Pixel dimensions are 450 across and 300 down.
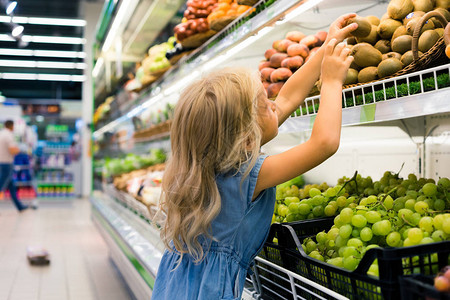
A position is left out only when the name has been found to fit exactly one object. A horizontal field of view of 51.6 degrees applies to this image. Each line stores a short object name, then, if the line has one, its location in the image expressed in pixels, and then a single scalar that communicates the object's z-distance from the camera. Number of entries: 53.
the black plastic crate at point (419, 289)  0.69
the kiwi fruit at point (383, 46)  1.37
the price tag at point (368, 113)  1.20
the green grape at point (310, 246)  1.18
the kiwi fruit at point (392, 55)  1.27
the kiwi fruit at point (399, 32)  1.31
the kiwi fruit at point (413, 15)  1.30
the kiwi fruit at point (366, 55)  1.33
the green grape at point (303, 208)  1.38
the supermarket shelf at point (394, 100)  1.01
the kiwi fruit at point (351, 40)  1.47
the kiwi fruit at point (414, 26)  1.22
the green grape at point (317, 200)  1.41
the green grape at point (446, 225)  0.91
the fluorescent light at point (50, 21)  11.17
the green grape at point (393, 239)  0.99
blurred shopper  8.63
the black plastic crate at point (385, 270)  0.81
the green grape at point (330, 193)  1.44
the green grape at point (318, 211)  1.37
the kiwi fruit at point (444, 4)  1.28
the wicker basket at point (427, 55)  1.07
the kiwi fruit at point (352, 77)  1.36
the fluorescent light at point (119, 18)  4.14
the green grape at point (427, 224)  0.96
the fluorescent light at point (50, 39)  13.42
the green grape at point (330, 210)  1.34
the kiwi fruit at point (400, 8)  1.34
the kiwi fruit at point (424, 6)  1.33
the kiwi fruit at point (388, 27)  1.38
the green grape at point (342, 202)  1.36
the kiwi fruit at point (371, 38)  1.40
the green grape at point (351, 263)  0.98
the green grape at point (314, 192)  1.47
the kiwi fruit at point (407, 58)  1.19
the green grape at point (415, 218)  1.03
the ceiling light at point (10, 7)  5.01
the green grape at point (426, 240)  0.91
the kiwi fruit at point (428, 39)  1.16
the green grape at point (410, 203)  1.11
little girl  1.12
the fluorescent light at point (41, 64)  16.05
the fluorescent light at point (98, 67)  6.65
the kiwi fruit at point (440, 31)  1.19
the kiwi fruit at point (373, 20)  1.46
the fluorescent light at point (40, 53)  14.68
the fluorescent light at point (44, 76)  17.55
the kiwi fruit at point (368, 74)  1.29
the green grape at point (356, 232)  1.09
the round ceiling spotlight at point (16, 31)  5.82
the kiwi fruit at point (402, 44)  1.27
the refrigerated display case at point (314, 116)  1.11
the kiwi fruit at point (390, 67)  1.21
